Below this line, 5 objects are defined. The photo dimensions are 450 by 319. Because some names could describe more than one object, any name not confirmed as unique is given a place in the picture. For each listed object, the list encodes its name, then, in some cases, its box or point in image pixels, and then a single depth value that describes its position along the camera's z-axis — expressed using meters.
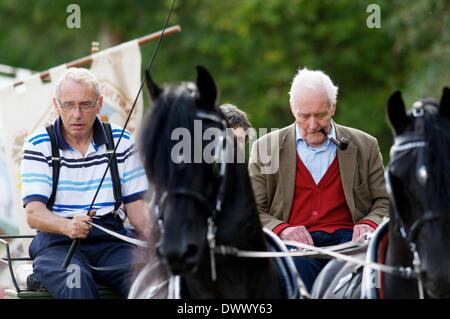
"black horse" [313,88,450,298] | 11.32
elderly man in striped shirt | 14.79
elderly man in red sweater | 15.34
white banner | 23.44
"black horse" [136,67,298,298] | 11.29
